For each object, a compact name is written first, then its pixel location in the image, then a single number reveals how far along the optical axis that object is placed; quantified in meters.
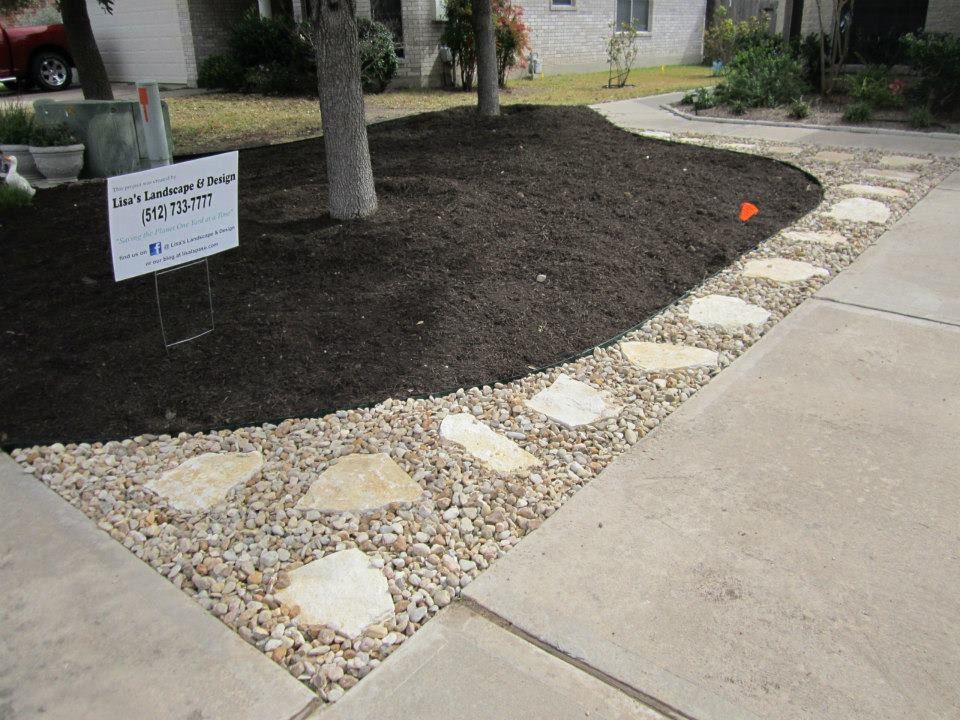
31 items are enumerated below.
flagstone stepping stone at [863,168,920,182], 7.45
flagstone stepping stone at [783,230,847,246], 5.51
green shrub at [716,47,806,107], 11.41
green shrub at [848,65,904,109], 10.69
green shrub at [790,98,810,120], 10.71
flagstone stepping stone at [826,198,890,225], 6.06
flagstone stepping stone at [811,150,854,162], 8.34
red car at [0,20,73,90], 15.77
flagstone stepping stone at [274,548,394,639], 2.21
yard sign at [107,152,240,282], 3.45
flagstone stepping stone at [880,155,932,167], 8.08
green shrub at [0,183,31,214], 6.27
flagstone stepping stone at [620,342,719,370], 3.76
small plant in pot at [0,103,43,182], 7.38
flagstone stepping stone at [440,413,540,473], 2.98
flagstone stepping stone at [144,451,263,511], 2.77
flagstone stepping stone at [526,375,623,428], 3.30
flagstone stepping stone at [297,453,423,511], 2.73
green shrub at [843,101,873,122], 10.35
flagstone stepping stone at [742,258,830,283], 4.84
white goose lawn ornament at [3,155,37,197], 6.56
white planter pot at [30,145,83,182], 7.17
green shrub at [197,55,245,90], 14.91
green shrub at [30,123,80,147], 7.21
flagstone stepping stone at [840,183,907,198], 6.79
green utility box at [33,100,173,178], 7.45
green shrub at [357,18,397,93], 13.89
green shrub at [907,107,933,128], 9.89
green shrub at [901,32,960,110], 9.84
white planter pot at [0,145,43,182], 7.36
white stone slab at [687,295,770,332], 4.22
